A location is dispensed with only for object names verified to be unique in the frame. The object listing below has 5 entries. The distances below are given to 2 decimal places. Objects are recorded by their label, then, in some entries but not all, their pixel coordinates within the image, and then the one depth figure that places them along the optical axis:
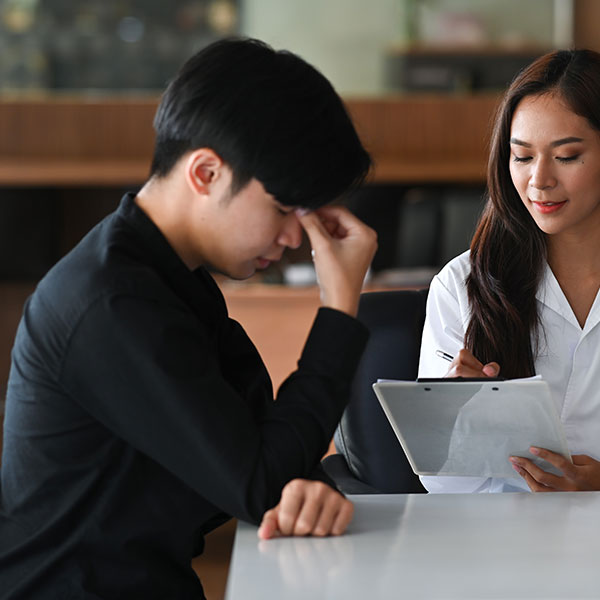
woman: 2.44
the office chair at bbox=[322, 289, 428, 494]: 2.64
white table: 1.66
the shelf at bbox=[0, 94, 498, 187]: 6.22
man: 1.79
